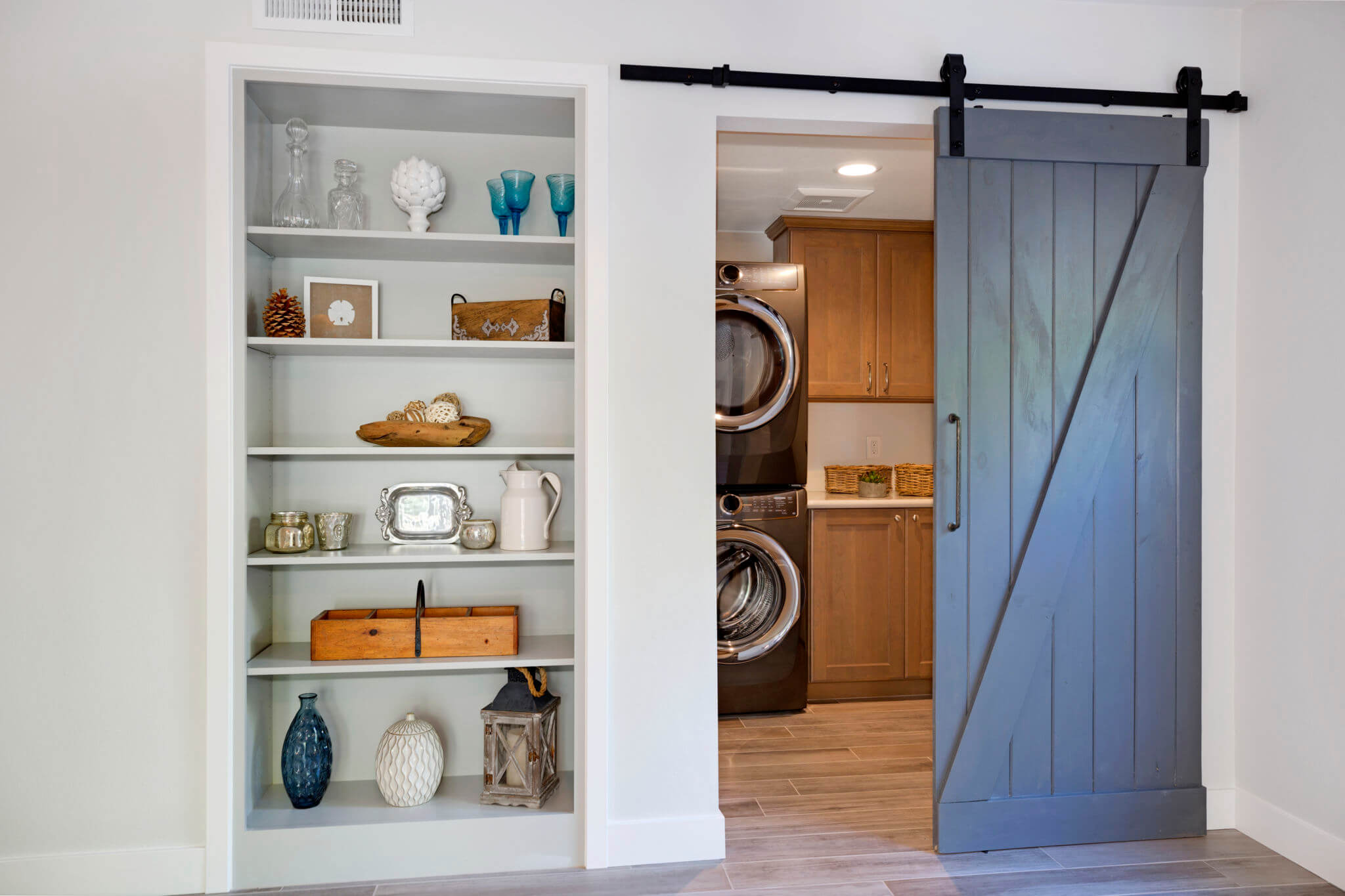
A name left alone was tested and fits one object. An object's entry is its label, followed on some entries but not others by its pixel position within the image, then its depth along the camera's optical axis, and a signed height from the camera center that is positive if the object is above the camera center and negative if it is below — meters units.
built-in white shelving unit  2.20 -0.02
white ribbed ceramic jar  2.34 -0.92
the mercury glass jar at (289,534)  2.31 -0.27
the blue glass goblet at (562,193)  2.37 +0.69
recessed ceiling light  3.45 +1.11
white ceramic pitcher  2.40 -0.22
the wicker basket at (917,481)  4.20 -0.22
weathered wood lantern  2.36 -0.89
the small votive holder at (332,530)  2.37 -0.27
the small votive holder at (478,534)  2.41 -0.28
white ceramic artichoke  2.38 +0.70
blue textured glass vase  2.30 -0.89
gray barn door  2.41 -0.13
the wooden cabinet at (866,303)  4.27 +0.68
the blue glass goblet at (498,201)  2.41 +0.68
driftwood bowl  2.36 +0.01
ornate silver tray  2.49 -0.23
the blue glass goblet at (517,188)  2.39 +0.71
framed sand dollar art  2.42 +0.37
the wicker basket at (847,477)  4.34 -0.21
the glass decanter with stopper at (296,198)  2.32 +0.66
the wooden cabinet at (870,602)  3.96 -0.79
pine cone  2.32 +0.33
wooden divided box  2.31 -0.56
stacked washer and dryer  3.69 -0.18
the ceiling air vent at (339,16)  2.20 +1.11
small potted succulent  4.23 -0.25
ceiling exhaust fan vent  3.80 +1.11
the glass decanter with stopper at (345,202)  2.36 +0.66
